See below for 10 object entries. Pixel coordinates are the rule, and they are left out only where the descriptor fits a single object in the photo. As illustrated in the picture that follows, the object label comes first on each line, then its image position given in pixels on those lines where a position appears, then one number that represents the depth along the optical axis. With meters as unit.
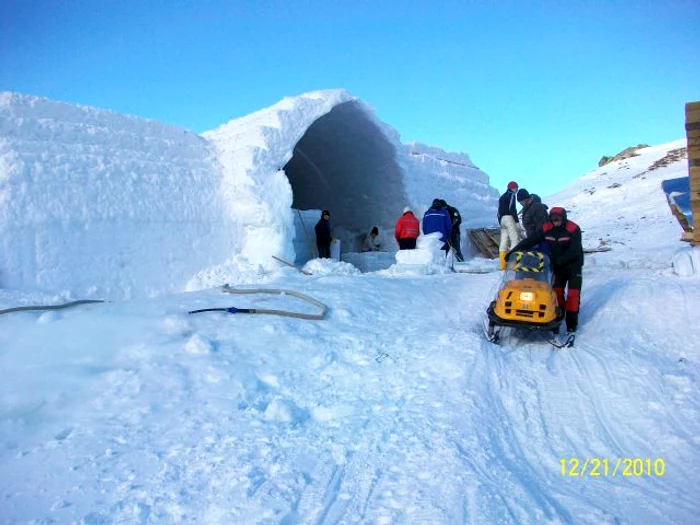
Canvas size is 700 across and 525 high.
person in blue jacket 10.91
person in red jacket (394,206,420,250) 10.73
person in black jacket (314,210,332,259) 11.44
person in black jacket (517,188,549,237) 8.46
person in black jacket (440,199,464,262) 12.36
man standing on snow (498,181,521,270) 9.64
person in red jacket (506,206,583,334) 5.80
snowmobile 5.29
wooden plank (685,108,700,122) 7.60
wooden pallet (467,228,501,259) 14.51
